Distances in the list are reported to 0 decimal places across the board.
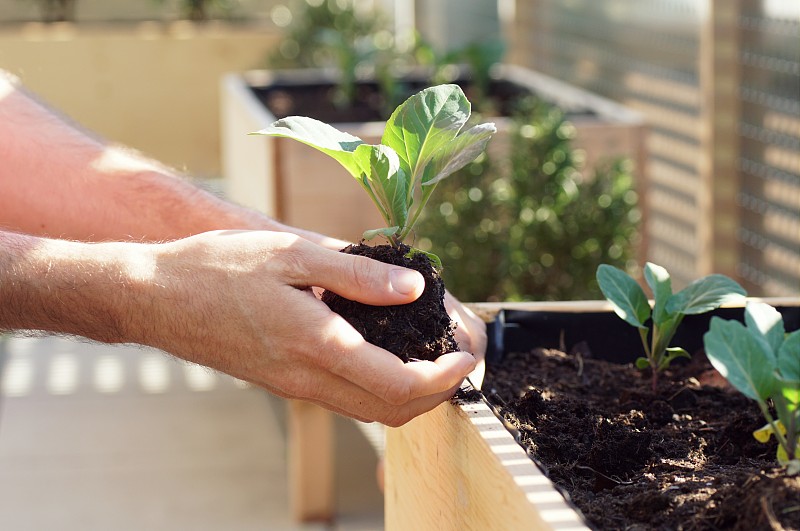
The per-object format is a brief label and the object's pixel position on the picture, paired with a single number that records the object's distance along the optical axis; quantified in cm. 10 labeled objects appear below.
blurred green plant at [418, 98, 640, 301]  228
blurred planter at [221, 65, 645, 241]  266
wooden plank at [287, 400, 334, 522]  271
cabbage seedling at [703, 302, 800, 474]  80
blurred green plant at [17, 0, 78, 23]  815
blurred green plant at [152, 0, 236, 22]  774
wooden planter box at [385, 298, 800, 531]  77
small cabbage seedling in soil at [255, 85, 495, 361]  94
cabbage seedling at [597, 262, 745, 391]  106
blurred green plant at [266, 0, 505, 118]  393
